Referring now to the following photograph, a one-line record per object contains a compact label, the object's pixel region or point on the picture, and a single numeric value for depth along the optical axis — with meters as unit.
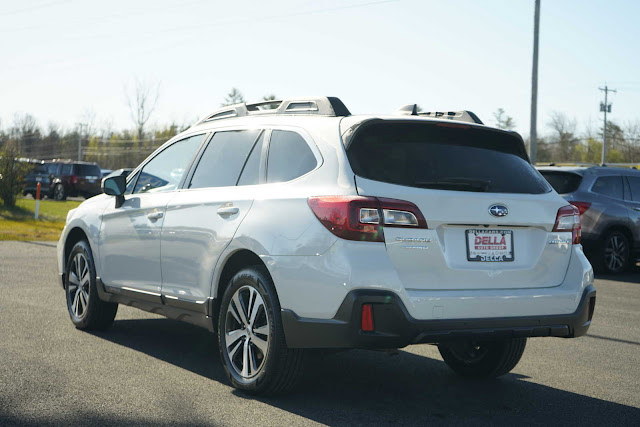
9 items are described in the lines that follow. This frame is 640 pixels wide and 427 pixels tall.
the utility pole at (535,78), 26.73
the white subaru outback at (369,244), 4.62
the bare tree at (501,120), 112.50
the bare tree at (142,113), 75.81
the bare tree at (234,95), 106.08
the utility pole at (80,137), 112.68
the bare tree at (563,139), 95.88
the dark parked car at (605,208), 14.18
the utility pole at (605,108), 93.66
